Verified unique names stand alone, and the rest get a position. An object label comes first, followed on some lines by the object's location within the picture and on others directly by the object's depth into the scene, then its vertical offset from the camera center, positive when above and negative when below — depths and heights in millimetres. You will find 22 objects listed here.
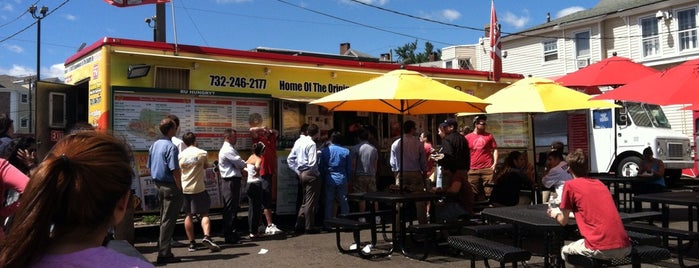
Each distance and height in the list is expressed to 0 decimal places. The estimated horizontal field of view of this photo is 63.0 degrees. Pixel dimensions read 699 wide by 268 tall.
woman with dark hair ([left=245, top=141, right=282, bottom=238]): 8555 -651
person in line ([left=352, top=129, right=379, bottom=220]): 9414 -291
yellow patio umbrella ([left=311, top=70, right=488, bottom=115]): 6957 +643
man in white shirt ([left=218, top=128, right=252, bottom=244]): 8258 -473
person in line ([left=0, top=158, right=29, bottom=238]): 3252 -144
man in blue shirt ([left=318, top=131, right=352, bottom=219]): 9138 -404
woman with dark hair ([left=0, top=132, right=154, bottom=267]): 1396 -139
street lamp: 25094 +5937
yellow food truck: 8211 +892
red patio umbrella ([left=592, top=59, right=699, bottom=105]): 6426 +669
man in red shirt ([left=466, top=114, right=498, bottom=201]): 9750 -241
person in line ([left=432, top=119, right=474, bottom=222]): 7742 -443
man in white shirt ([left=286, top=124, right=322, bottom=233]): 8969 -388
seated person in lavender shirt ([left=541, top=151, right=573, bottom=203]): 7727 -384
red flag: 12516 +2247
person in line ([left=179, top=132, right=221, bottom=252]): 7484 -460
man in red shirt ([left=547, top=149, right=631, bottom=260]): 4574 -607
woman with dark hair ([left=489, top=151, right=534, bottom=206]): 8148 -552
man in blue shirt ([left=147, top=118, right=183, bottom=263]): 6684 -347
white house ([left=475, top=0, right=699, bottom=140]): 24781 +5142
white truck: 16062 +85
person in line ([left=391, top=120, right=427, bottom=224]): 8750 -205
